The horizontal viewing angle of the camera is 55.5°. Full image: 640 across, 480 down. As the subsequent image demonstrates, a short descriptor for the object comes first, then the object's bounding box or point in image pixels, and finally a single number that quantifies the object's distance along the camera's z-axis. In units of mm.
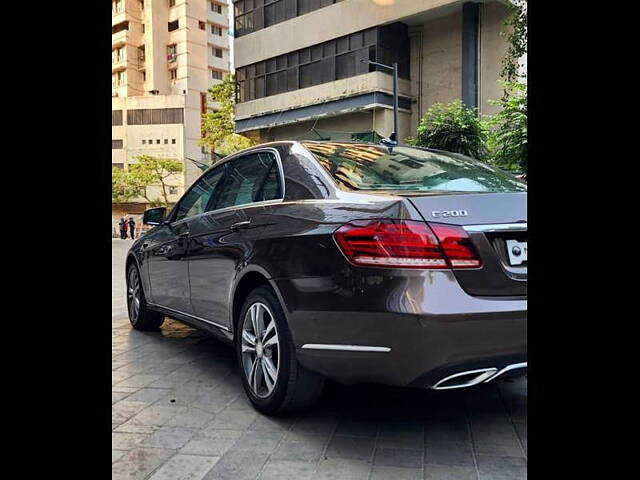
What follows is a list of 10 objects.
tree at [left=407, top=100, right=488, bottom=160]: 17453
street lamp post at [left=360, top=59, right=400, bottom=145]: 19156
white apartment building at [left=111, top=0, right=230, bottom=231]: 60719
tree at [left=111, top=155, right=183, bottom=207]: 50531
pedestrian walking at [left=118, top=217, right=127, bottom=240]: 40550
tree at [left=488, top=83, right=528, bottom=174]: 12000
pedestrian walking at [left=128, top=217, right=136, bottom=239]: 41406
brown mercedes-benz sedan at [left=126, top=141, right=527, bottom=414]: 2445
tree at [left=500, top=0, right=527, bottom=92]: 14906
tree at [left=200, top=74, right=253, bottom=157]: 33344
